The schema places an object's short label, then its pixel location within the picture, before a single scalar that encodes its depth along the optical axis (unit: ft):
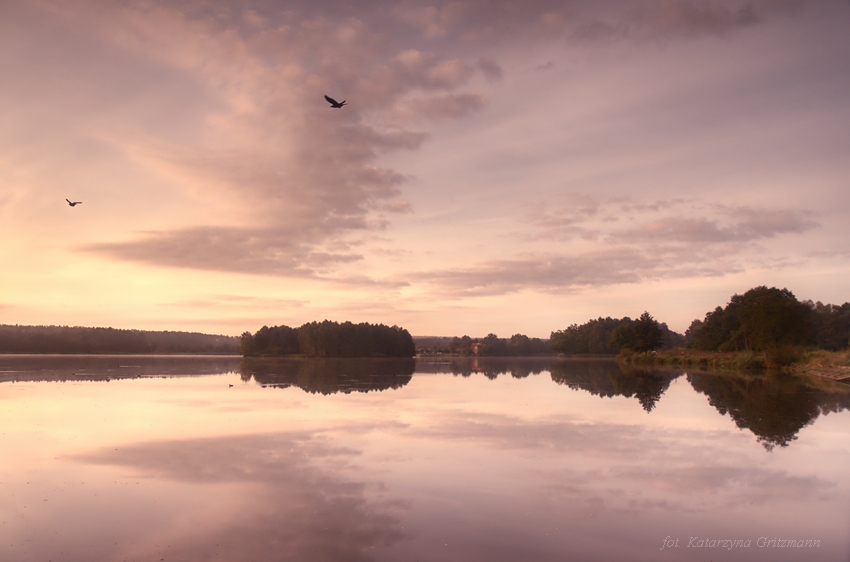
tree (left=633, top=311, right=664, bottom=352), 299.17
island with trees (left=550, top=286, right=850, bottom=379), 168.14
